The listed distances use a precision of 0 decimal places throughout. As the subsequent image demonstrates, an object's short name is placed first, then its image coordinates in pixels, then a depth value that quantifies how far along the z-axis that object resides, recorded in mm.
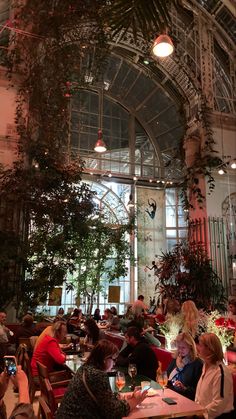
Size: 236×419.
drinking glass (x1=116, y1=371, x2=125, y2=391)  2799
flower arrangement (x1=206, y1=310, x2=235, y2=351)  4180
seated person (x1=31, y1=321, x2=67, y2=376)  4219
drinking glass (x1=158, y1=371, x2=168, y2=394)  2943
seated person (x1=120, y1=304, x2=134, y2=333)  6623
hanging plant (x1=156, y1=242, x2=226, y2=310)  8914
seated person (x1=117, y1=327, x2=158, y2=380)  3807
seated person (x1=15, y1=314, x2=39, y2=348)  6117
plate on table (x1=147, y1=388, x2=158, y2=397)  2939
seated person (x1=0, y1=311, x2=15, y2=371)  5438
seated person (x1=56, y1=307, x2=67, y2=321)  9972
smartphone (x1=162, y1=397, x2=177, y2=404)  2758
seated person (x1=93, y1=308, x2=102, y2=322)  9969
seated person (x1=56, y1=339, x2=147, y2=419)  2105
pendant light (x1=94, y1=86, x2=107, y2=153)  13812
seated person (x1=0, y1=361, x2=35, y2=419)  1931
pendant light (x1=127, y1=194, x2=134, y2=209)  11907
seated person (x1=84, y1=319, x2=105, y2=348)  5262
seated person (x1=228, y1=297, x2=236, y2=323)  6546
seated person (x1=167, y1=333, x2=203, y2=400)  3252
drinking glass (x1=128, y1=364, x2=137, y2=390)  3102
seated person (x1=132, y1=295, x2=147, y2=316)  8448
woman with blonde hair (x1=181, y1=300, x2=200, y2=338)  5209
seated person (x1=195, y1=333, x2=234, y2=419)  2774
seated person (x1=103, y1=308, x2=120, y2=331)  7702
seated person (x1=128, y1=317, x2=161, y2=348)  5281
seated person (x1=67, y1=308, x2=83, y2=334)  7503
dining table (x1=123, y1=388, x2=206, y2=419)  2545
